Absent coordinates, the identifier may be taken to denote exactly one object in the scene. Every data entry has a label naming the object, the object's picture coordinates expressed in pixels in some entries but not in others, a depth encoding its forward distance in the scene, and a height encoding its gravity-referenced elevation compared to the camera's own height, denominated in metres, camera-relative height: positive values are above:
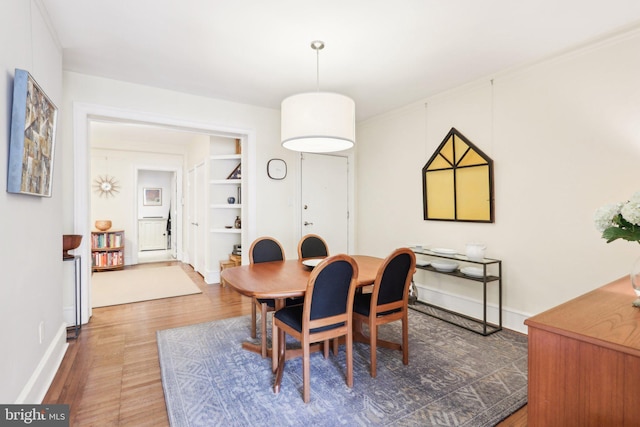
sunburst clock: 6.20 +0.61
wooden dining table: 1.95 -0.46
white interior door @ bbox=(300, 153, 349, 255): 4.67 +0.25
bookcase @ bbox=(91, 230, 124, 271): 5.84 -0.64
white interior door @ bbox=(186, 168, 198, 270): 5.91 -0.08
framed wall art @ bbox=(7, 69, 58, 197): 1.56 +0.44
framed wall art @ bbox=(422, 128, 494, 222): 3.24 +0.35
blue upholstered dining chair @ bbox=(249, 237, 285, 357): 2.70 -0.39
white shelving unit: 4.91 +0.23
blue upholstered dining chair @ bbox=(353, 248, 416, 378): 2.15 -0.62
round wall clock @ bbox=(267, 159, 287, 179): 4.32 +0.65
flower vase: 1.44 -0.31
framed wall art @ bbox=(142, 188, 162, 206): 8.45 +0.52
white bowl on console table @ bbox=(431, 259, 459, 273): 3.27 -0.56
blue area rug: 1.76 -1.13
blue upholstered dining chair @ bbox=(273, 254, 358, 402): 1.87 -0.62
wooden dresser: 1.00 -0.54
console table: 2.91 -0.63
